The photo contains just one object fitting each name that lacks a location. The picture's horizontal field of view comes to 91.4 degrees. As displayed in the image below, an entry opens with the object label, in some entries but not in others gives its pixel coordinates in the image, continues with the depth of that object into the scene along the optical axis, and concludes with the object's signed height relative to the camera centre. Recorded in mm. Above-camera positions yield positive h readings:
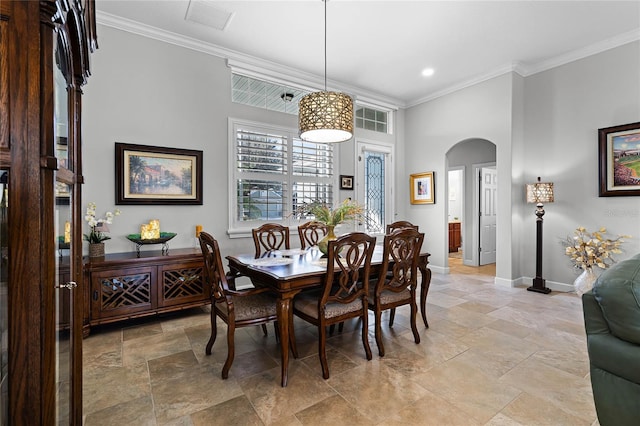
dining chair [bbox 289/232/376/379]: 2201 -658
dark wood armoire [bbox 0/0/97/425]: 695 +11
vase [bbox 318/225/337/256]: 2887 -276
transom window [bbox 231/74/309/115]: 4328 +1721
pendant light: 2793 +902
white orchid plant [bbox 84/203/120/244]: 3066 -116
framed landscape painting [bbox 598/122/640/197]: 3789 +622
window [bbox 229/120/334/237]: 4254 +567
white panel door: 6480 -96
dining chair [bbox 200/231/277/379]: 2174 -693
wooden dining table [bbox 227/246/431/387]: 2121 -455
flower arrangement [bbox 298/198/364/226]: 2918 -14
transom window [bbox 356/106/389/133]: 5609 +1720
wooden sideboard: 2861 -713
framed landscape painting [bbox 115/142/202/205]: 3459 +444
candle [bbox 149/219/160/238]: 3380 -174
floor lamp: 4344 +52
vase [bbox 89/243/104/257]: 3049 -358
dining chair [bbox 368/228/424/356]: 2523 -580
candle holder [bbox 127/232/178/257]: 3269 -285
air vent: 3188 +2124
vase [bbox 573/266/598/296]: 3883 -887
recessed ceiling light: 4715 +2144
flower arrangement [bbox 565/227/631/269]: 3893 -498
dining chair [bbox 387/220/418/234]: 3908 -176
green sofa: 1293 -577
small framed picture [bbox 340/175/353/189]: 5238 +504
